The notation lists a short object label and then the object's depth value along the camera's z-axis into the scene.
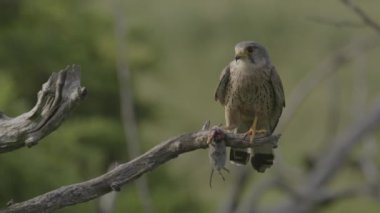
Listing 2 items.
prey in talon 7.43
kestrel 8.70
